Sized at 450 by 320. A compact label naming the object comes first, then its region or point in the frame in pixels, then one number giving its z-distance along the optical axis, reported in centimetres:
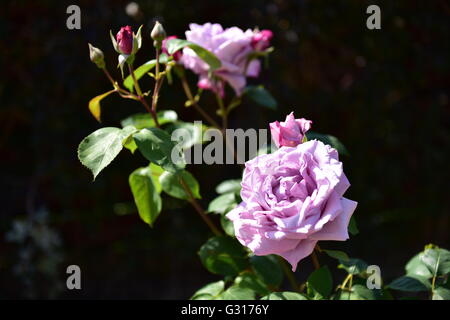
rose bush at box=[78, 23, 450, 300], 70
